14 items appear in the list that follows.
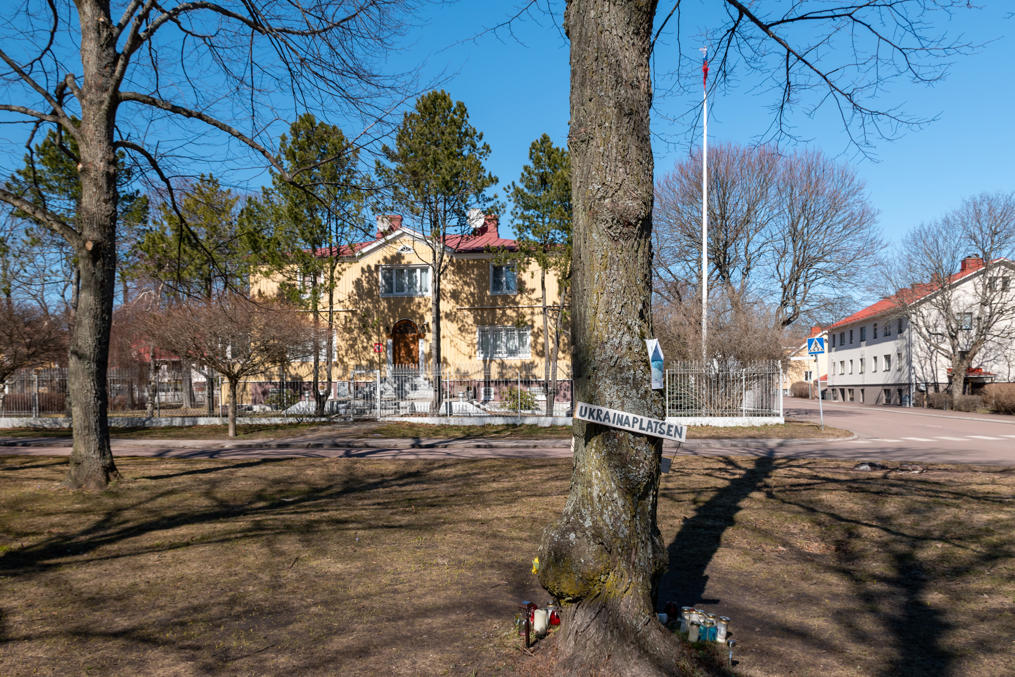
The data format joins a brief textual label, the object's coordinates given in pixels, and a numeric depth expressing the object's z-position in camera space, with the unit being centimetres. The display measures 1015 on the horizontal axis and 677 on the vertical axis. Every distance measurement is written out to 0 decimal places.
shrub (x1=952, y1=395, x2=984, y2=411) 3209
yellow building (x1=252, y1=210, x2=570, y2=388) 2914
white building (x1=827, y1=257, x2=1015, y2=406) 3672
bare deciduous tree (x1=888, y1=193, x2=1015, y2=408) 3400
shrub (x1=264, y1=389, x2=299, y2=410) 2604
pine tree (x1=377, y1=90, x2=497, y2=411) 2312
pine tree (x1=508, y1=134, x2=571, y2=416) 2431
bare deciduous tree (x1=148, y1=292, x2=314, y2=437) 1716
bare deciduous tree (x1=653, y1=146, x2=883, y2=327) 3228
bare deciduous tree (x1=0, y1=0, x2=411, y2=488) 845
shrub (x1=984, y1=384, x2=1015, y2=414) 2897
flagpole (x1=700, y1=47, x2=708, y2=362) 2292
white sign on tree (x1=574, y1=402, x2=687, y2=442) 363
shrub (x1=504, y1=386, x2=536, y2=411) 2466
